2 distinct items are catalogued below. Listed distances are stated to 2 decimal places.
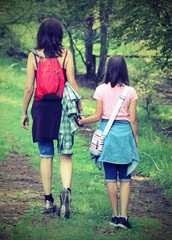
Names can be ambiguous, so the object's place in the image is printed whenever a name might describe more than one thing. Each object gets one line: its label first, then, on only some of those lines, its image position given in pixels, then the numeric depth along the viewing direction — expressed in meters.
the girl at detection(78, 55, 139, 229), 12.13
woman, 12.71
